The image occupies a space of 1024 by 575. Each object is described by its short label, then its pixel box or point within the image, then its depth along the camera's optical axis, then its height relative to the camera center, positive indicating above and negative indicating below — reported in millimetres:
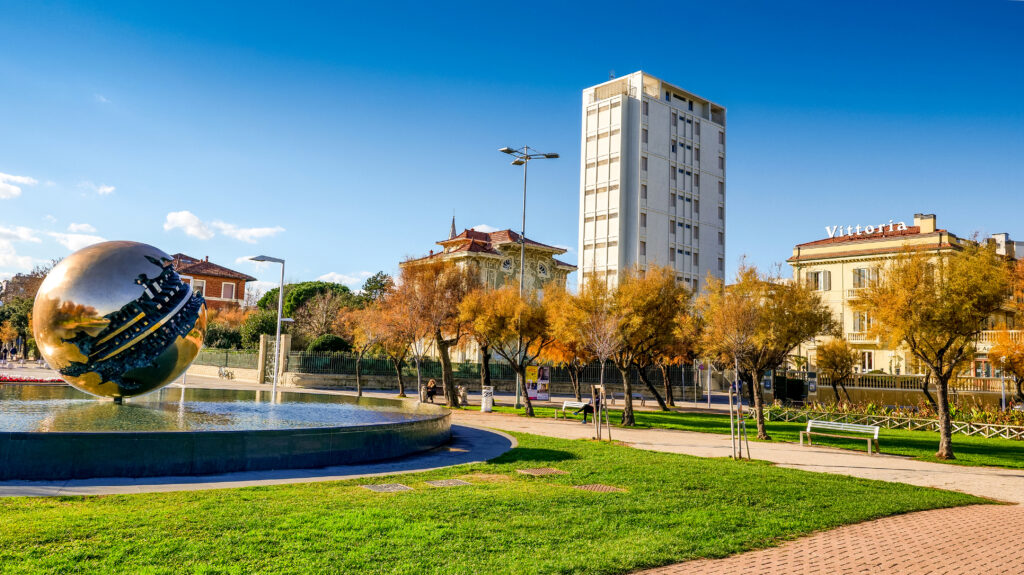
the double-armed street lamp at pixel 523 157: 31267 +8943
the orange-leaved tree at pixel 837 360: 38531 +180
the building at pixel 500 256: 68625 +9717
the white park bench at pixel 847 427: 19250 -1858
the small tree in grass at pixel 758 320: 22656 +1461
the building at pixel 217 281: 94312 +8869
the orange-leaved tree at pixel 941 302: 17453 +1629
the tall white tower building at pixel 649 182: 68812 +17927
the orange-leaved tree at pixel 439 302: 30578 +2186
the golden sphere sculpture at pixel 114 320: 13594 +452
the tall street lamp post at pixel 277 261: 31656 +3977
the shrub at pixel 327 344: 47469 +328
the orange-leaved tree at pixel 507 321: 29750 +1401
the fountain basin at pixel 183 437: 10125 -1560
